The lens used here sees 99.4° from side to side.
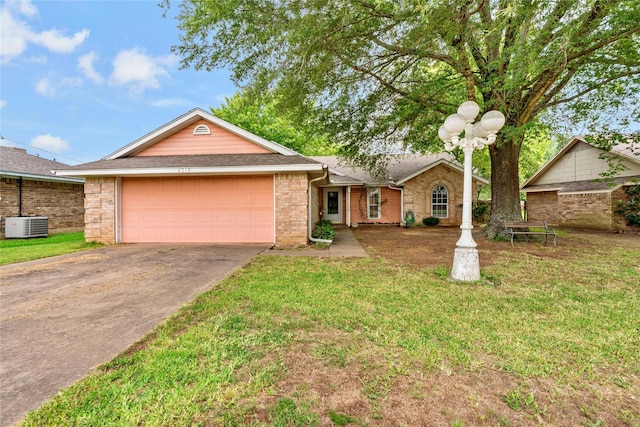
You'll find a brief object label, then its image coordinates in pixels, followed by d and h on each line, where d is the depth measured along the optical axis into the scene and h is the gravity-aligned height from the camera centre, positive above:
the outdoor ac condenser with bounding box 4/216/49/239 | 10.44 -0.56
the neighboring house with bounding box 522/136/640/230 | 13.87 +1.53
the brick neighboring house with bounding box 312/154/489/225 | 16.11 +1.13
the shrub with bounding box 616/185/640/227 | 13.23 +0.38
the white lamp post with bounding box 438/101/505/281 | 4.98 +1.41
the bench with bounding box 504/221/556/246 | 8.97 -0.36
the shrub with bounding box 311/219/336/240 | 9.80 -0.73
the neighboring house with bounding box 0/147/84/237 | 10.72 +0.91
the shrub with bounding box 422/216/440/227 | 15.84 -0.42
